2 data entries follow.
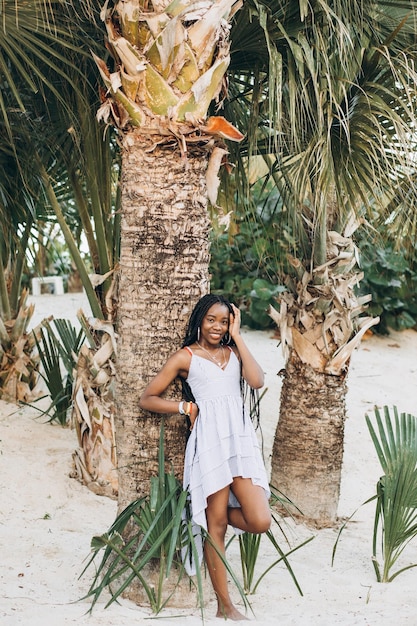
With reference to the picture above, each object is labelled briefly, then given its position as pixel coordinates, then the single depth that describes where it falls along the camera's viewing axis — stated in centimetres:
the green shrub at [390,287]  1070
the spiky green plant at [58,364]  733
